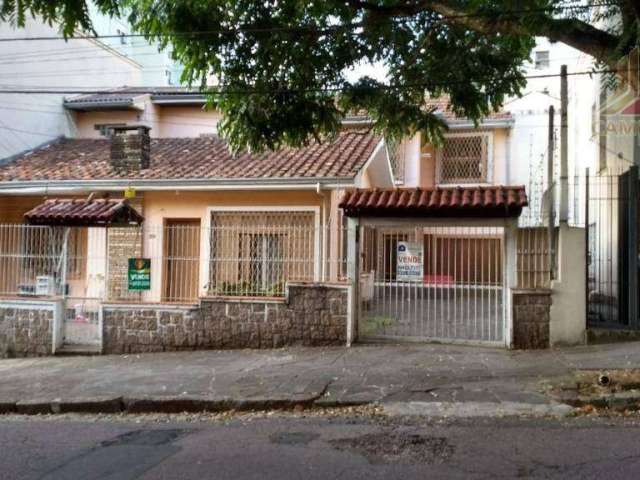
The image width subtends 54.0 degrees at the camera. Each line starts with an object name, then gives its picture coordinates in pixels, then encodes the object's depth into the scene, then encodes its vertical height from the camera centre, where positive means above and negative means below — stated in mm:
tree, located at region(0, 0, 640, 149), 8180 +2889
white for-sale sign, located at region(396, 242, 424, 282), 9941 +54
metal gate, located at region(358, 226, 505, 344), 9789 -316
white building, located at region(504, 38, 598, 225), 17531 +4090
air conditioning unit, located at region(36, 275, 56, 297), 11289 -414
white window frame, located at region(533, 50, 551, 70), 22456 +7675
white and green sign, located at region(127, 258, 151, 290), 10859 -175
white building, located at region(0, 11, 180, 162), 16469 +5355
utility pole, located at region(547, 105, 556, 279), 9461 +880
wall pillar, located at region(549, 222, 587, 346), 9367 -379
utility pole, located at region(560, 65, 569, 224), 9352 +1753
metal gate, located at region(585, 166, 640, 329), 9609 +100
